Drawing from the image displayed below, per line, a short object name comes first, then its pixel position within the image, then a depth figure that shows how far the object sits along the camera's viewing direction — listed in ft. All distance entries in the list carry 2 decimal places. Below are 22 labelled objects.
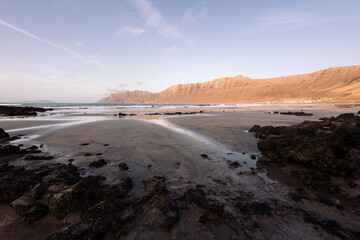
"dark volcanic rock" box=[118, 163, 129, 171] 14.35
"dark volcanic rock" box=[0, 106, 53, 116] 74.22
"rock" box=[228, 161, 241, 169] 15.08
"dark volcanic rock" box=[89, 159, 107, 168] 14.83
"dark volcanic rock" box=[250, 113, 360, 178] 12.35
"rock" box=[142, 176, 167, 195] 10.59
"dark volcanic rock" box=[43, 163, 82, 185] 11.24
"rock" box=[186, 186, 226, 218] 8.75
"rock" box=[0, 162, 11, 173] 13.14
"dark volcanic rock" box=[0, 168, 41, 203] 9.28
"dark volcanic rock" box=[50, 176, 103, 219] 8.24
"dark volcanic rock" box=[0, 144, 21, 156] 17.25
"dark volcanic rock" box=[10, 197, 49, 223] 7.97
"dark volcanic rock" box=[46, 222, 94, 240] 6.64
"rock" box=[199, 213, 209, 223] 8.05
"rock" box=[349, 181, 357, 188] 10.87
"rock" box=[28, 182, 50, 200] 9.23
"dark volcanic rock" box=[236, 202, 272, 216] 8.82
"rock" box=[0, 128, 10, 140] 25.20
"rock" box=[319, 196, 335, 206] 9.45
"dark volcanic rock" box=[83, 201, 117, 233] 7.14
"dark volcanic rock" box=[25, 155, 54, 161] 16.21
